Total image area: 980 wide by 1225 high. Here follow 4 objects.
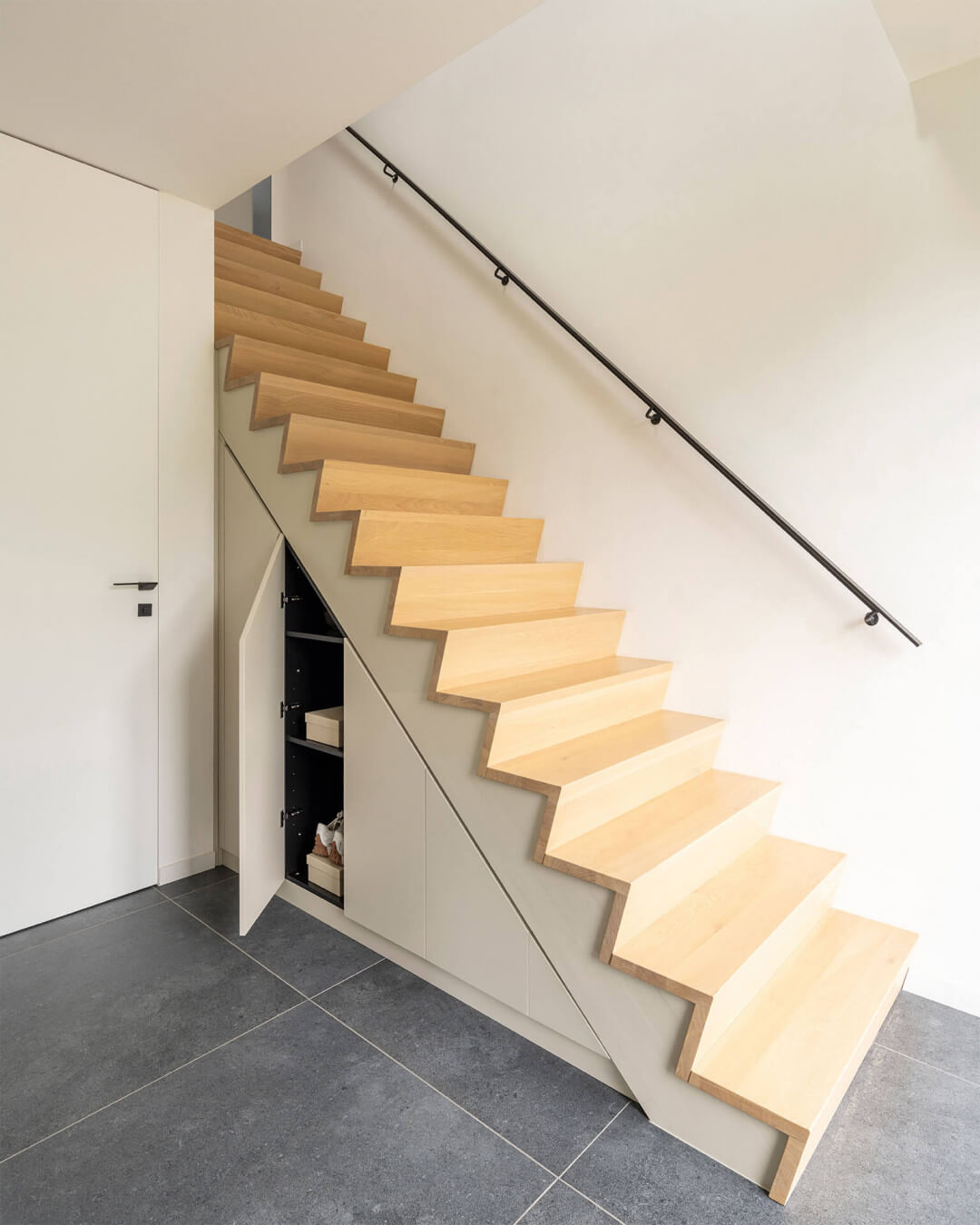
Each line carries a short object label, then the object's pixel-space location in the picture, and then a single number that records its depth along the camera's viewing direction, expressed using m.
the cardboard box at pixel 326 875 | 2.38
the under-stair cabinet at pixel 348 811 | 1.85
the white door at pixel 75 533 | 2.21
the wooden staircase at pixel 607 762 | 1.54
